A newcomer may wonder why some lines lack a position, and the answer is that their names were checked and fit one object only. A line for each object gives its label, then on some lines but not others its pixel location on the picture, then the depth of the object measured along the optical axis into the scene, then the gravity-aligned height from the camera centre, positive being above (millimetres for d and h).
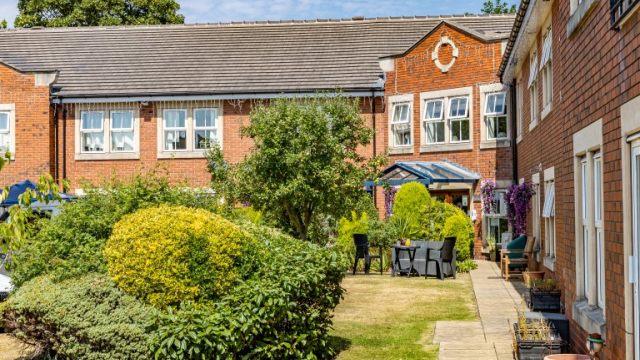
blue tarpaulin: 18681 +359
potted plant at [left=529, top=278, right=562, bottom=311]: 11516 -1388
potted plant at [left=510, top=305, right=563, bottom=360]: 8383 -1483
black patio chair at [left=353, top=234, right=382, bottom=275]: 19250 -1135
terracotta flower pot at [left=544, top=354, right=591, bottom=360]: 7684 -1510
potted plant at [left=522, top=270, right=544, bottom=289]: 15025 -1399
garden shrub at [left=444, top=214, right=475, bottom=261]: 21047 -758
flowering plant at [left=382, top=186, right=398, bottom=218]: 23344 +135
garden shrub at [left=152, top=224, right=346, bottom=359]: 7715 -1144
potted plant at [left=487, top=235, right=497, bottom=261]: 23062 -1274
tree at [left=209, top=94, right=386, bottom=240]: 16969 +893
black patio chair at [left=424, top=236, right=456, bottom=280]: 18188 -1254
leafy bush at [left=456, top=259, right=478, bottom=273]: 20438 -1618
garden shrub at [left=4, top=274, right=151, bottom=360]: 7848 -1171
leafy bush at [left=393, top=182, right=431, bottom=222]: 21375 +90
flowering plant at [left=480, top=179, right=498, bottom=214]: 22847 +260
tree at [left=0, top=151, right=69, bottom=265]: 6909 -57
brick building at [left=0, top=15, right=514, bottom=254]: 23812 +3789
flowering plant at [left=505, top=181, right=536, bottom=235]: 17453 +39
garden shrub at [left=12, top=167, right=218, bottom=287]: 9141 -310
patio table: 18734 -1269
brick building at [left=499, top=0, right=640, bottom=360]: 6051 +375
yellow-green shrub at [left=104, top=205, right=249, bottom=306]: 8328 -552
